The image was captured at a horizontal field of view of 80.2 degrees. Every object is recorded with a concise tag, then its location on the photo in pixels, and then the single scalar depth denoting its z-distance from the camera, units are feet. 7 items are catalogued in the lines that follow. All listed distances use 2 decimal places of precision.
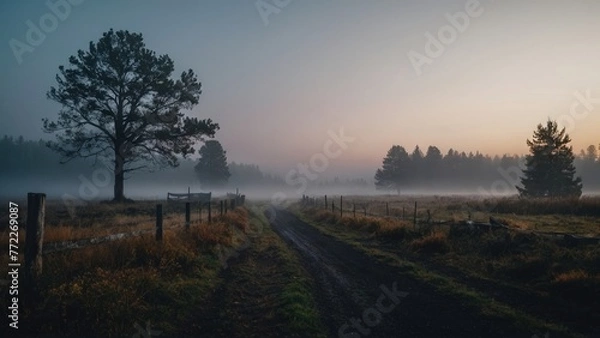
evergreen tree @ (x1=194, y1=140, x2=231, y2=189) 280.10
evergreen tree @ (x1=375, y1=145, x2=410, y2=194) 320.78
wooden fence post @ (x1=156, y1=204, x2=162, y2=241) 39.32
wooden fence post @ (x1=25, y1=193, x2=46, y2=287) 22.31
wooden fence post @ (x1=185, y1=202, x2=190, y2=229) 50.01
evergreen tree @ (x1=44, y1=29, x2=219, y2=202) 93.56
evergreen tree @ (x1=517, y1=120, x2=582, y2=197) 165.78
